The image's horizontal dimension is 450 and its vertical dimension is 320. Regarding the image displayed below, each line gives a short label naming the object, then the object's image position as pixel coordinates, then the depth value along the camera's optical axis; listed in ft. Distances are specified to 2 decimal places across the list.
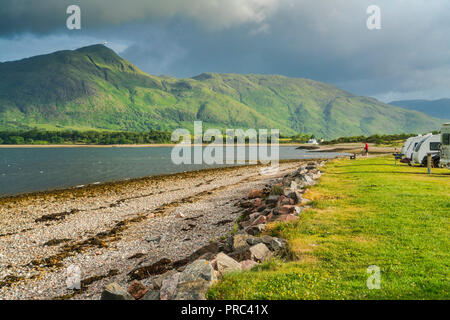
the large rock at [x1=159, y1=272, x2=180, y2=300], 22.91
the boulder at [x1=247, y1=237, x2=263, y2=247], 33.19
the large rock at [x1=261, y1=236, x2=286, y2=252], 31.55
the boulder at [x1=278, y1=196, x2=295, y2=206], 52.67
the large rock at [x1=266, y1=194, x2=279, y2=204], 60.59
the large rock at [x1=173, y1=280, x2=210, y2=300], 21.07
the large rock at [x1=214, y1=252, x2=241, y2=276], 25.75
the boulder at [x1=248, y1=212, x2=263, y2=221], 52.78
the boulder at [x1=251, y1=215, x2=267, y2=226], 45.20
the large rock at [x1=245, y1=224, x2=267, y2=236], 39.24
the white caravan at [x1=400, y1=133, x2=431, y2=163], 125.08
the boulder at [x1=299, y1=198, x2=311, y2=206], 51.13
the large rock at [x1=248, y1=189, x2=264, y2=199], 86.63
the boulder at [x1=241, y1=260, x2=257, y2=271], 26.86
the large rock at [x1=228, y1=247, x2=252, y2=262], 29.76
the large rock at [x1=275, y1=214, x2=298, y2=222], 41.31
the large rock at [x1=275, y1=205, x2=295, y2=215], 45.87
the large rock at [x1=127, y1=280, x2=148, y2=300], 26.37
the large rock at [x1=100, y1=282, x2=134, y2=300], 23.38
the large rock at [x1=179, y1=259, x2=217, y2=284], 23.04
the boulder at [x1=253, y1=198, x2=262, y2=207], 69.58
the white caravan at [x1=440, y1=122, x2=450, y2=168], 90.07
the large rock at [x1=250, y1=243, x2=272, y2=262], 29.43
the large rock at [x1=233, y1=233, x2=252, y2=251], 33.58
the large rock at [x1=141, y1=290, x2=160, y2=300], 23.84
